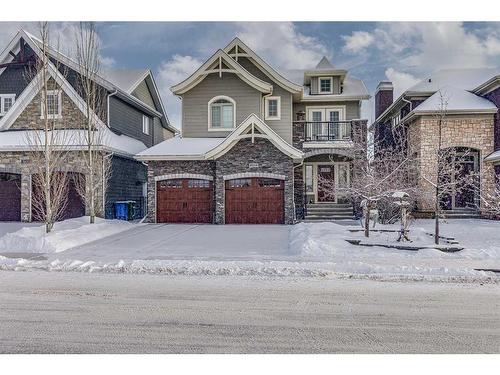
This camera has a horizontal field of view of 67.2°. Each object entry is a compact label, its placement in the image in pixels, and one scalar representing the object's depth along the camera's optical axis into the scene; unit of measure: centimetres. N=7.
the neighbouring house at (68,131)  1276
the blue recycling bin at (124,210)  1452
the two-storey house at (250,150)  1404
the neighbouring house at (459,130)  1171
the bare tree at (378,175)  1078
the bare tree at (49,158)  909
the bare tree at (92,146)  1166
